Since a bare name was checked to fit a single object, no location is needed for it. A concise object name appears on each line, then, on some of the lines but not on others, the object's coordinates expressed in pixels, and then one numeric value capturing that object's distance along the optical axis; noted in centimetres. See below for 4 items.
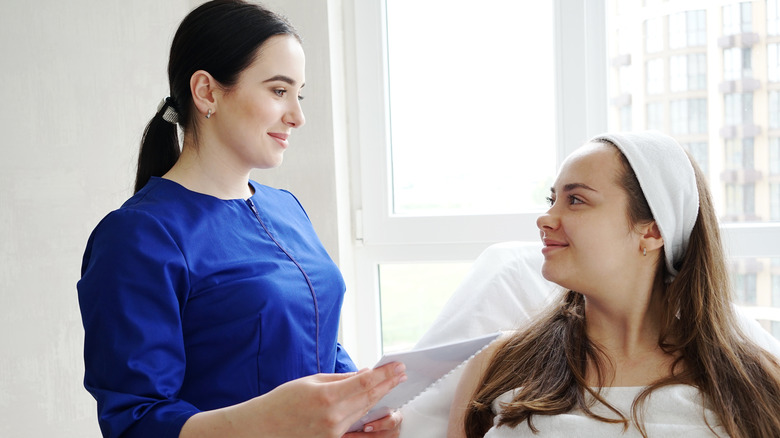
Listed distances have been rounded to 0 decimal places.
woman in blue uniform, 109
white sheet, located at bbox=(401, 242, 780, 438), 175
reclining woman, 135
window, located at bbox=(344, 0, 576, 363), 243
